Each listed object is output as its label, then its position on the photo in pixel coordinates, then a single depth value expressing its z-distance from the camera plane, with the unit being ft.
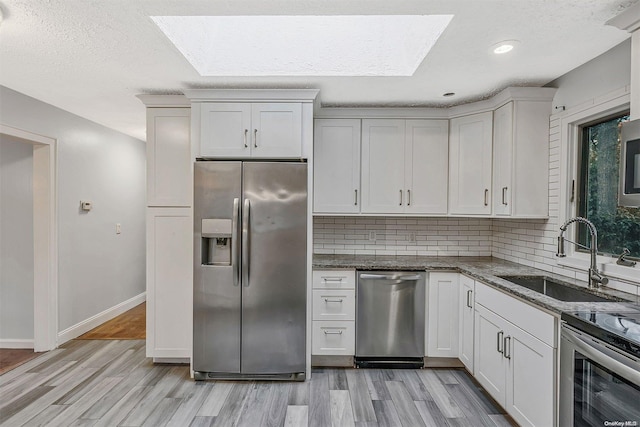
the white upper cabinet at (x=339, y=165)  10.14
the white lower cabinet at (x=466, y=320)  8.43
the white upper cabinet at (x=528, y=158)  8.45
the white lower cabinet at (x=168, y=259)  9.24
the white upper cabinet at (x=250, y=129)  8.57
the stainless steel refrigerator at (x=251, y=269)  8.28
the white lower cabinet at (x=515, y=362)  5.64
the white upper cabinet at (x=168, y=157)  9.19
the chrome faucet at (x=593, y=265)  6.51
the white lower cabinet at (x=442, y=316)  9.11
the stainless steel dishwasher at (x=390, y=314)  9.10
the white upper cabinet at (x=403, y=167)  10.14
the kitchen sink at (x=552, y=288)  6.76
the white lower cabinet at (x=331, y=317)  9.18
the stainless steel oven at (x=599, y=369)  4.06
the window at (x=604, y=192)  6.56
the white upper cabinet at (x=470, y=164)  9.37
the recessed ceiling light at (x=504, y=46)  6.24
